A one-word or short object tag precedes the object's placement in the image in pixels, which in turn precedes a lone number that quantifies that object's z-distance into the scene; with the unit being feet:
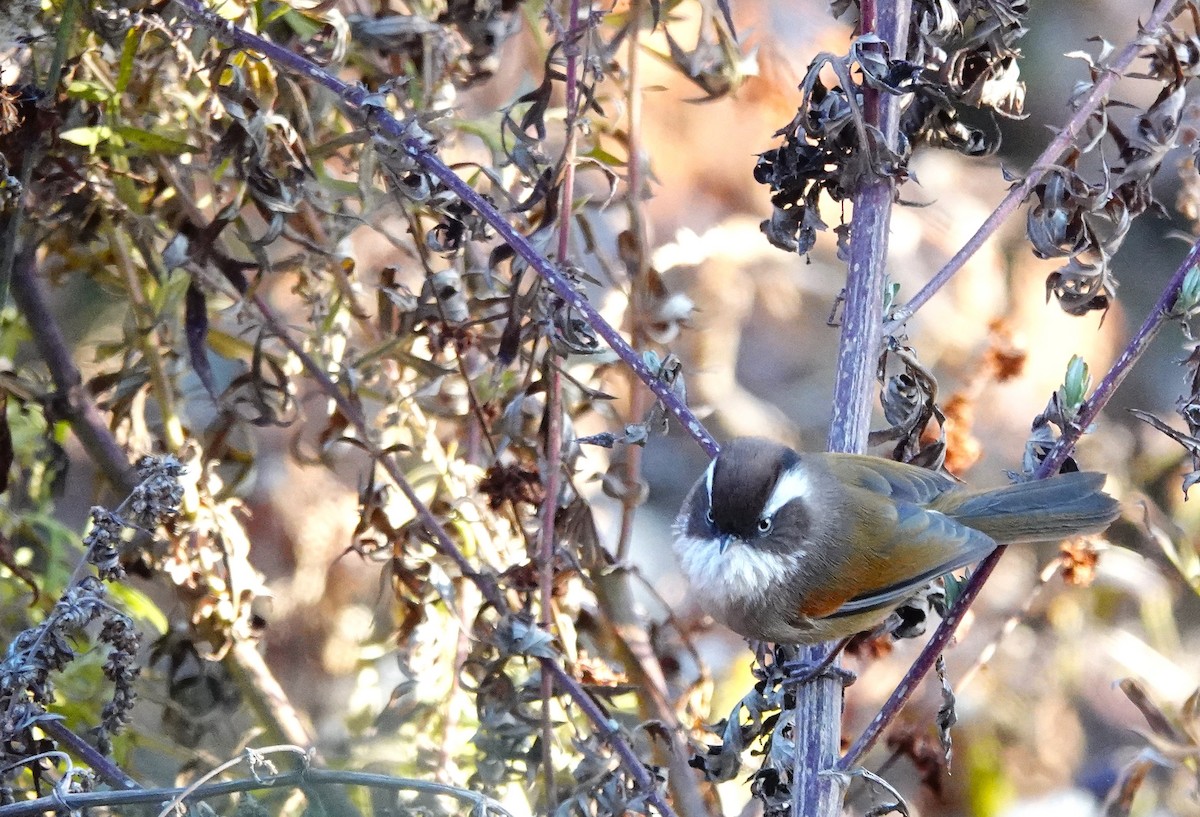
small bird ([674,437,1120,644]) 16.31
